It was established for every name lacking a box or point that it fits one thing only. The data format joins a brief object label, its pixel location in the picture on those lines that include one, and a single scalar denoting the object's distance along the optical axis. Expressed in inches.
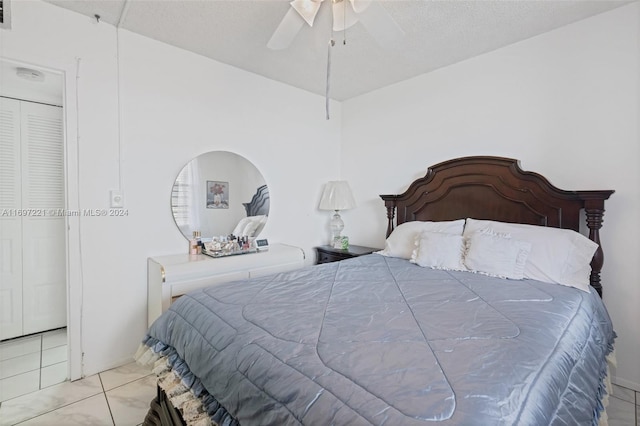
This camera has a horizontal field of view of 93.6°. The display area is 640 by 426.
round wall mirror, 101.3
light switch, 87.3
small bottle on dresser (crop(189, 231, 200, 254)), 100.1
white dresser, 82.7
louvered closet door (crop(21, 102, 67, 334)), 102.2
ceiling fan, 64.1
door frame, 80.4
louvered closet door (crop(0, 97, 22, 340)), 98.1
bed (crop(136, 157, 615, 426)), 31.3
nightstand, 123.0
